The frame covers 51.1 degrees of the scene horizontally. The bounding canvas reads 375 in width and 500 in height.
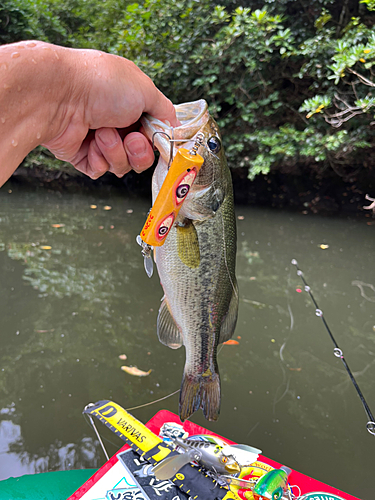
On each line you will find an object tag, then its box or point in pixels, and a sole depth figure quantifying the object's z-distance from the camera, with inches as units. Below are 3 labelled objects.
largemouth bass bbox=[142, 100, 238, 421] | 13.8
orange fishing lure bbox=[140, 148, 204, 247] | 11.1
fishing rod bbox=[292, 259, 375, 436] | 15.7
